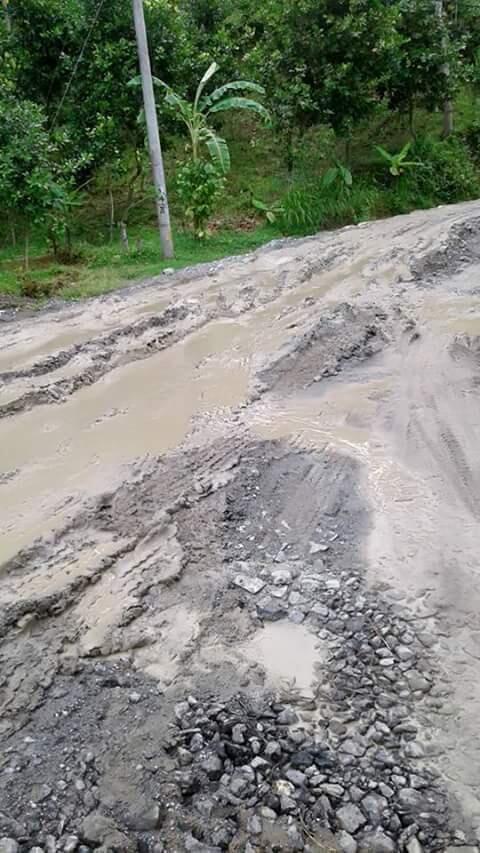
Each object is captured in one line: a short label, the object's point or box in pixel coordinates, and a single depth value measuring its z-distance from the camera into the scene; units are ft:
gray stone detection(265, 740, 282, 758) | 9.55
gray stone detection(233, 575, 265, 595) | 12.99
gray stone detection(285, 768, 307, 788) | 9.16
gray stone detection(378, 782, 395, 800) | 9.02
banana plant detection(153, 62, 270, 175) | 42.83
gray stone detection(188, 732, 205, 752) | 9.68
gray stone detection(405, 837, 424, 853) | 8.36
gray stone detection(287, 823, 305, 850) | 8.45
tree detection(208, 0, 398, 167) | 47.34
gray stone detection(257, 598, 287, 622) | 12.35
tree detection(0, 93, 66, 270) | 34.04
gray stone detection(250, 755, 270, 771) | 9.38
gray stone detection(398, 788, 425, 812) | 8.85
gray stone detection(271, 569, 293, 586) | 13.16
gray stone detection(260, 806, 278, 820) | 8.77
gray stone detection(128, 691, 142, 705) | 10.55
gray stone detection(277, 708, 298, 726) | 10.12
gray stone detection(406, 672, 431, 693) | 10.64
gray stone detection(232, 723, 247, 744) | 9.74
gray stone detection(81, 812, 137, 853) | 8.37
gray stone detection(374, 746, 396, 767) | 9.45
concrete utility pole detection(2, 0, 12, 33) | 41.14
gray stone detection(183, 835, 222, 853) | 8.38
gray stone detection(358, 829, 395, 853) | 8.40
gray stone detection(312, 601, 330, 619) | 12.29
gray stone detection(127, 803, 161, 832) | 8.61
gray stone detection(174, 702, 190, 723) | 10.17
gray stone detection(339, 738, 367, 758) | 9.61
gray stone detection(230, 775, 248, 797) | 9.06
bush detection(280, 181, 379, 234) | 47.73
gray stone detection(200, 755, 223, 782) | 9.27
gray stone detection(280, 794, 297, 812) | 8.86
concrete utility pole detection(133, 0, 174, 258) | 35.81
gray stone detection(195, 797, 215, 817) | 8.82
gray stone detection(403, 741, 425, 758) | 9.59
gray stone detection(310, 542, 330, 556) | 14.08
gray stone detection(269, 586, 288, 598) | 12.84
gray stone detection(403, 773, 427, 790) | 9.14
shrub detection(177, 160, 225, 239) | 41.91
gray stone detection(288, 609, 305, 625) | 12.21
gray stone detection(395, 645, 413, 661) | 11.19
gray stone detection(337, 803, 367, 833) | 8.63
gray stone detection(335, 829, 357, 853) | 8.41
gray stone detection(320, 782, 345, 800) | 9.01
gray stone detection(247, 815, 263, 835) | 8.61
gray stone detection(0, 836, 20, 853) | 8.30
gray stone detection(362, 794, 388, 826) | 8.73
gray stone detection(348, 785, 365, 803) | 8.96
